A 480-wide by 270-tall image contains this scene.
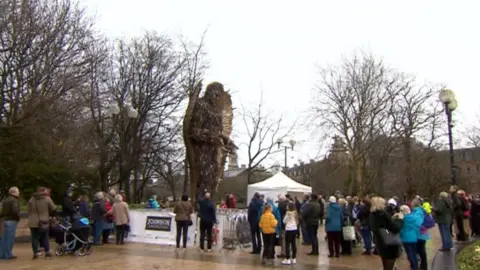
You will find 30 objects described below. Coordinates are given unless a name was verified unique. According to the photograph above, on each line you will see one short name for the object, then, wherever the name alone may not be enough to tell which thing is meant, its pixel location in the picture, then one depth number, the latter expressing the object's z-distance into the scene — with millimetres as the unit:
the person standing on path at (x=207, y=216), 14334
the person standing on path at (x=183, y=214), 14688
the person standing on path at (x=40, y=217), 12641
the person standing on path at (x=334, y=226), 13430
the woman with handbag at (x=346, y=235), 14234
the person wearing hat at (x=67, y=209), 13758
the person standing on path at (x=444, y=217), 14383
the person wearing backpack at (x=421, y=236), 10938
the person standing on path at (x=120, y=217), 15977
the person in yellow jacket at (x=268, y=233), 12492
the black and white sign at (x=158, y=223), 16422
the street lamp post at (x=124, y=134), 29003
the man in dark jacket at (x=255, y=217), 14234
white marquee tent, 26281
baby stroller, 13406
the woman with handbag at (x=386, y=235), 9047
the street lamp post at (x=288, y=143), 40906
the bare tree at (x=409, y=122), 42188
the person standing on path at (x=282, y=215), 13609
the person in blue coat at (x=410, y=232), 10523
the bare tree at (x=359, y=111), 39281
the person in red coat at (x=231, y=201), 20156
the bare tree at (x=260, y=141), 45206
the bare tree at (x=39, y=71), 17312
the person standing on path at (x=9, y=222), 12672
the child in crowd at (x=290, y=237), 12266
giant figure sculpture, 20203
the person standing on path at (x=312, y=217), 13758
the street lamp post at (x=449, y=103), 15836
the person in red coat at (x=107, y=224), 16719
